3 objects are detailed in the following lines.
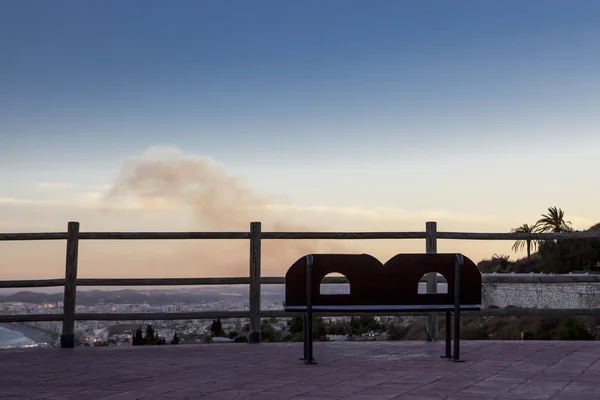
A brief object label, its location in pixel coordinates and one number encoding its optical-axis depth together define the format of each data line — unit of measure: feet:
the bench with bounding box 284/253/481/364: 24.04
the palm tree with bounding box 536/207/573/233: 184.44
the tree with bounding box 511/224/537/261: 170.70
